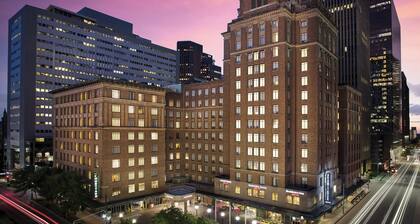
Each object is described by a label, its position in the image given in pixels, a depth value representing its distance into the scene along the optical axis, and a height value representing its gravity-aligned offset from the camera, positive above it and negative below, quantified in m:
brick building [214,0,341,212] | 65.69 +3.15
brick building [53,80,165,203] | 64.56 -3.95
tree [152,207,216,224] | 36.78 -13.38
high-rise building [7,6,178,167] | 135.12 +31.28
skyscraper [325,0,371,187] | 141.88 +43.02
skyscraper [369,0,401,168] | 140.25 -15.67
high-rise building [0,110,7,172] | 154.61 -12.18
